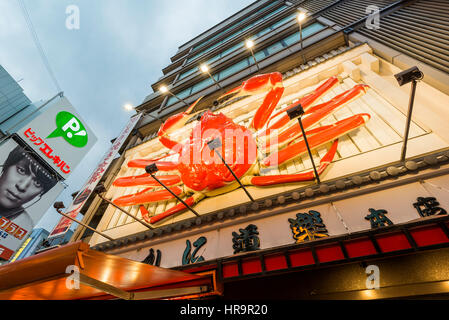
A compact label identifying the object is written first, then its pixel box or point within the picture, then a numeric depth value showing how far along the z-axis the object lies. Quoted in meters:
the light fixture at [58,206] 3.80
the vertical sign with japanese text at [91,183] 4.87
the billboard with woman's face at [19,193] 8.22
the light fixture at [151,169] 3.44
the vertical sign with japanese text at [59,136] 9.87
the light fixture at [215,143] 2.98
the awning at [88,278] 1.57
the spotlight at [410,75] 2.27
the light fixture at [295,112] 2.64
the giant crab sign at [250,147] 3.99
